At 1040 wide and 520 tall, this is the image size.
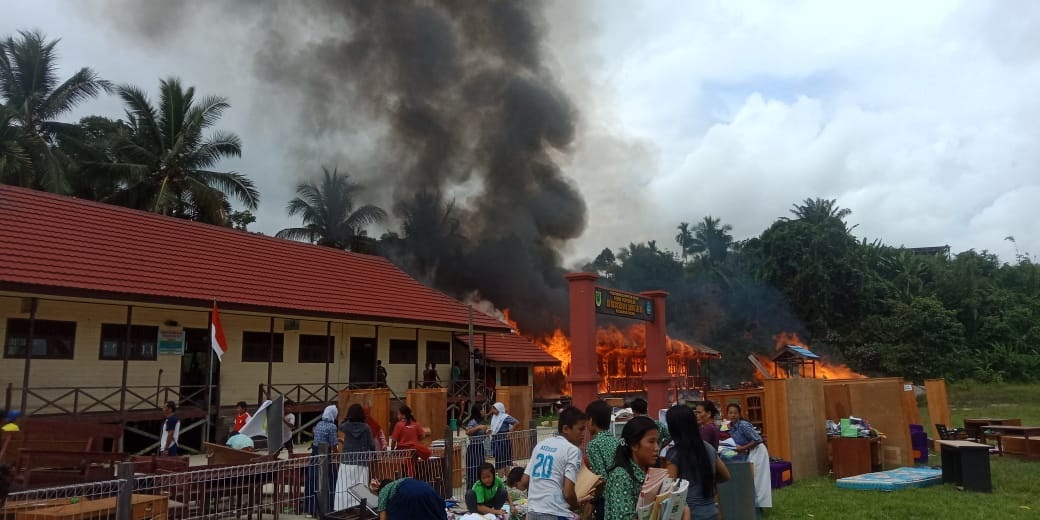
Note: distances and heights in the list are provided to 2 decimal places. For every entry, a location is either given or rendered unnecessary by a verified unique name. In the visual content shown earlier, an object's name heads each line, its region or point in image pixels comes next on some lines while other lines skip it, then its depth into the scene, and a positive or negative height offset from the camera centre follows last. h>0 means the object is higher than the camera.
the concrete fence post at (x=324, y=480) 7.68 -1.11
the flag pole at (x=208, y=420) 16.18 -0.93
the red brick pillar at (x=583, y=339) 12.02 +0.72
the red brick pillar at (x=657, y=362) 15.56 +0.39
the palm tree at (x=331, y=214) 39.78 +9.60
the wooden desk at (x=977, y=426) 14.52 -1.04
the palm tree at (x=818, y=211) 42.38 +10.37
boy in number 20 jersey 4.80 -0.69
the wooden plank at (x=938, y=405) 15.38 -0.61
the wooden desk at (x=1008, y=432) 13.54 -1.10
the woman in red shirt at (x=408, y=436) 8.84 -0.72
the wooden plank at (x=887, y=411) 12.57 -0.62
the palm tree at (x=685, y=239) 67.56 +13.60
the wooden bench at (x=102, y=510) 5.46 -1.05
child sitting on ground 7.70 -1.28
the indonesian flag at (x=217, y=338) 12.83 +0.80
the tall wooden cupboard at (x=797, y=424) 11.38 -0.77
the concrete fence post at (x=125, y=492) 5.50 -0.88
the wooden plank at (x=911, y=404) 14.06 -0.55
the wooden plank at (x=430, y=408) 15.34 -0.61
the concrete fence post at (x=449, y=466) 8.89 -1.12
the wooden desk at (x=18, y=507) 5.60 -1.01
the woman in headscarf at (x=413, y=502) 4.64 -0.82
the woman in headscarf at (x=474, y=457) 10.05 -1.15
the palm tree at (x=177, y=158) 30.31 +9.93
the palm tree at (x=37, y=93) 26.97 +11.79
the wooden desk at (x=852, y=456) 11.48 -1.30
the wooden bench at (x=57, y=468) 7.70 -0.98
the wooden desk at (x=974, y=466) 9.93 -1.27
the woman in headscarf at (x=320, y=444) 8.00 -0.85
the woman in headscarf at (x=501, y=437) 10.85 -0.89
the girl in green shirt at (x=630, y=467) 4.31 -0.56
